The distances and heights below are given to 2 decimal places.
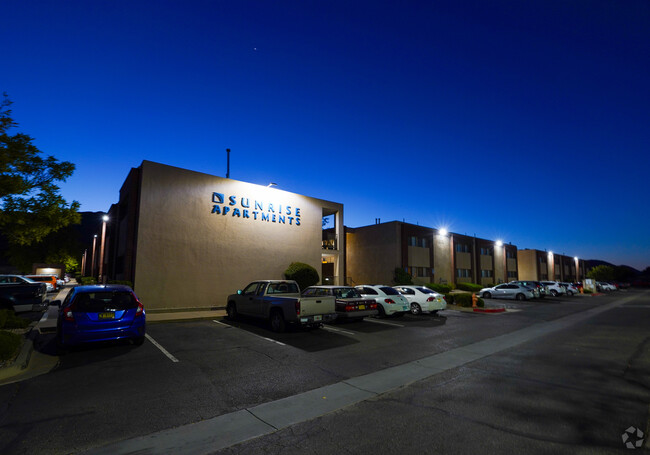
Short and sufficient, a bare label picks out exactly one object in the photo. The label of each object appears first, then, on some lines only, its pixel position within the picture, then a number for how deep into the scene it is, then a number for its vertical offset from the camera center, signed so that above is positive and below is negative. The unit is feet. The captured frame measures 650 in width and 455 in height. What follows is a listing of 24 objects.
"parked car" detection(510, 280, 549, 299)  101.00 -4.71
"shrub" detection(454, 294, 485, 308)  69.33 -6.65
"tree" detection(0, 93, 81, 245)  30.40 +6.90
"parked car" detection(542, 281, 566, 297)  117.19 -6.10
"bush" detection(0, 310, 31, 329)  34.30 -6.04
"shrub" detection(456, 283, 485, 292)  133.49 -6.89
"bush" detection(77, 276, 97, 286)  92.80 -4.28
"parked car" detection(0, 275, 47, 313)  42.32 -4.22
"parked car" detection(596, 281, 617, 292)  178.29 -8.71
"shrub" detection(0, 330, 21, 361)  22.56 -5.63
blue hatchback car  24.70 -3.90
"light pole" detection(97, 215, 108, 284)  91.61 +5.10
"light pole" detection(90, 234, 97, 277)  138.31 +8.41
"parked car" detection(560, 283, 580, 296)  123.34 -6.69
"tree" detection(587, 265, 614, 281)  323.57 -1.54
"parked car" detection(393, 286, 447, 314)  54.70 -5.19
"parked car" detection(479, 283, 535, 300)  96.68 -6.46
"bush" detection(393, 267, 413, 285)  111.34 -2.62
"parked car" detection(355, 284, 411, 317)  48.98 -4.64
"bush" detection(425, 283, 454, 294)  114.48 -6.16
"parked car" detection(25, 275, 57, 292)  87.97 -3.87
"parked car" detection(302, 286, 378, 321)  41.39 -4.17
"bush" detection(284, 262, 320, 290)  69.26 -1.38
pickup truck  34.25 -4.19
